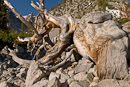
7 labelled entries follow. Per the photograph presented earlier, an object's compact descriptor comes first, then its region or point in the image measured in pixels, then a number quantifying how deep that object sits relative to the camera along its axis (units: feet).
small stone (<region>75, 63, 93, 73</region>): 9.85
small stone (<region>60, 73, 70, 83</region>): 8.20
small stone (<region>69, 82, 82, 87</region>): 7.11
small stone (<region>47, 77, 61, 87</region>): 6.64
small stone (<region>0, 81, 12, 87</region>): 7.90
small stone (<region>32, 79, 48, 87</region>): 7.43
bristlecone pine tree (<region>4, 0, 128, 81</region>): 7.62
